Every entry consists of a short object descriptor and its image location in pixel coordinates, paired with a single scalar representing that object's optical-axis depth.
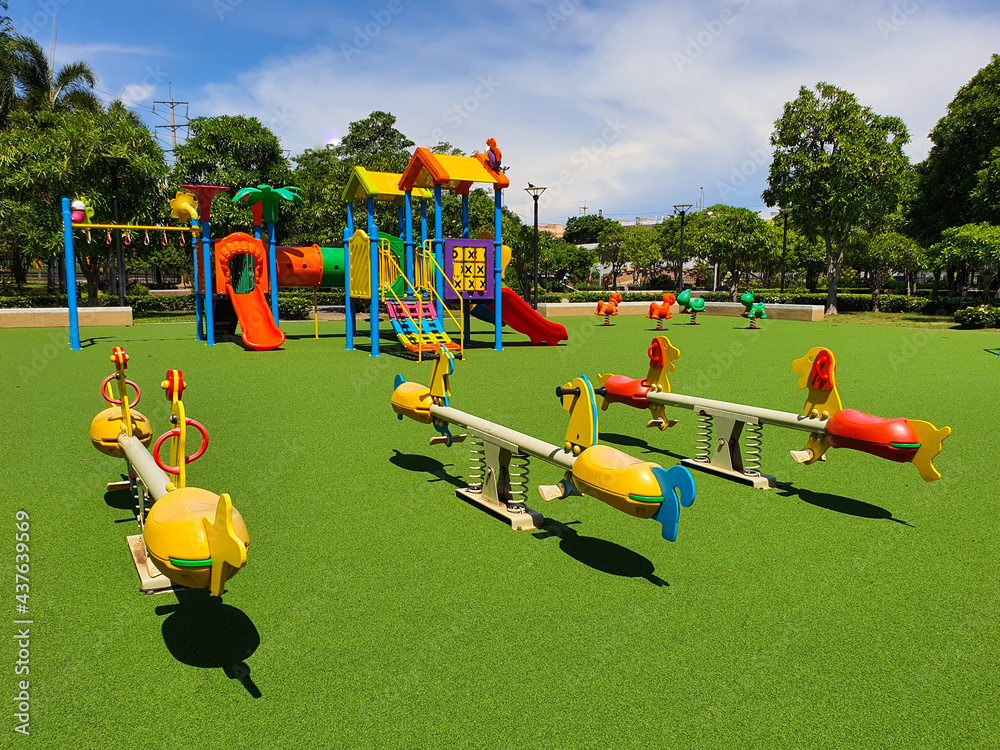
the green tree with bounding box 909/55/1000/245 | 25.02
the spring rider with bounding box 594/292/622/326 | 24.12
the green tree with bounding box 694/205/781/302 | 37.84
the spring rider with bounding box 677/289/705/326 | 25.06
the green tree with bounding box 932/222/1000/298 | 21.91
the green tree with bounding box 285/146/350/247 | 28.30
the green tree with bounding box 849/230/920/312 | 39.02
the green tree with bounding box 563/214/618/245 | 85.69
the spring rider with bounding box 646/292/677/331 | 21.90
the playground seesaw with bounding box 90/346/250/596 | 2.59
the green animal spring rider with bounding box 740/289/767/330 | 22.95
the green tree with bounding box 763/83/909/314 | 26.98
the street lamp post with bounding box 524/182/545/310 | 29.59
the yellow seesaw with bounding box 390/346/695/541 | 3.53
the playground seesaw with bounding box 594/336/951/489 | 4.41
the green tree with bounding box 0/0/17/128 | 33.16
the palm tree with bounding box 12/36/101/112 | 34.75
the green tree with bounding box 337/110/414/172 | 37.12
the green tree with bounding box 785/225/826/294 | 47.12
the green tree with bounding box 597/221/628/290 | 63.28
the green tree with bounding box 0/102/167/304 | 23.23
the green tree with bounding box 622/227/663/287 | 61.34
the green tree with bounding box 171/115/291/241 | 26.62
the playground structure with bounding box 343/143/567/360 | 14.55
